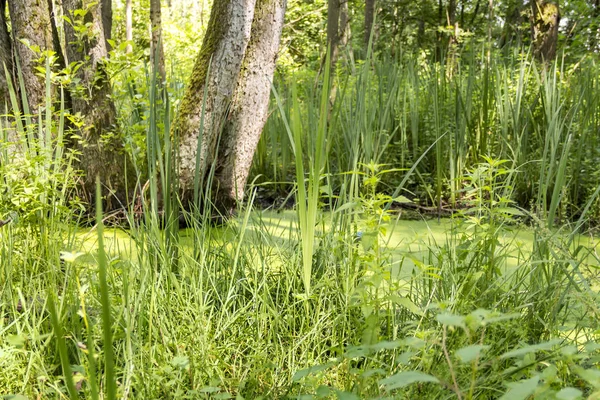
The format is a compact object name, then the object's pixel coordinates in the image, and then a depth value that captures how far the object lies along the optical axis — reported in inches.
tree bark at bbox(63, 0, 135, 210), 111.5
